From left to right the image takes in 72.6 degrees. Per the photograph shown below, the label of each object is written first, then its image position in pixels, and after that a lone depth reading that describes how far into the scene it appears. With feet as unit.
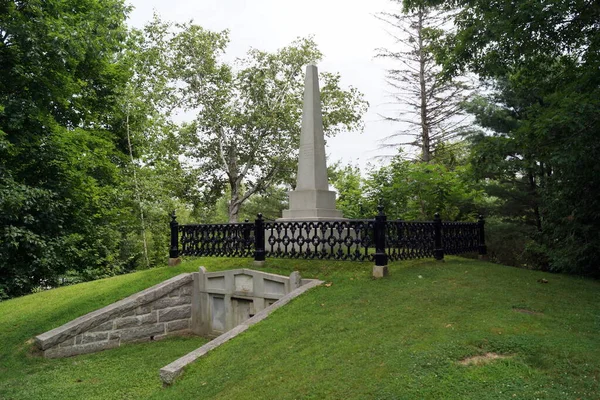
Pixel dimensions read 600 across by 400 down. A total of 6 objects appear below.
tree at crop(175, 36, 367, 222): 75.05
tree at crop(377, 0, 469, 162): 69.97
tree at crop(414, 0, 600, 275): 25.63
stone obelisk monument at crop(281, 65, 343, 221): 33.94
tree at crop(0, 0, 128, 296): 25.26
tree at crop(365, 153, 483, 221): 48.44
